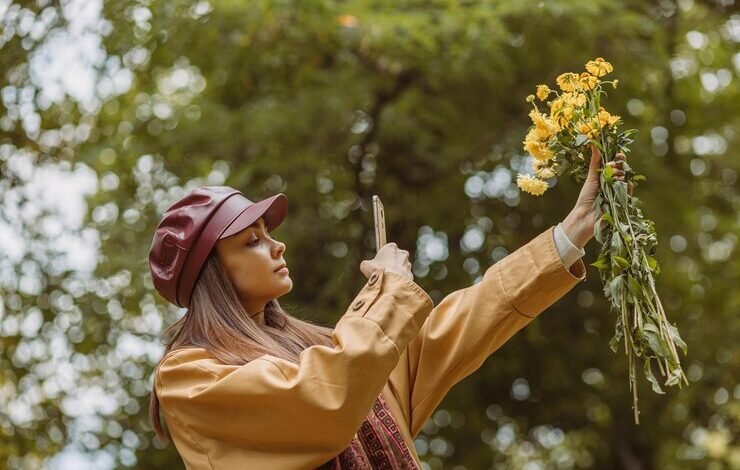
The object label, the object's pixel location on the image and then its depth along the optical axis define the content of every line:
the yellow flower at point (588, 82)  2.97
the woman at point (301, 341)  2.71
